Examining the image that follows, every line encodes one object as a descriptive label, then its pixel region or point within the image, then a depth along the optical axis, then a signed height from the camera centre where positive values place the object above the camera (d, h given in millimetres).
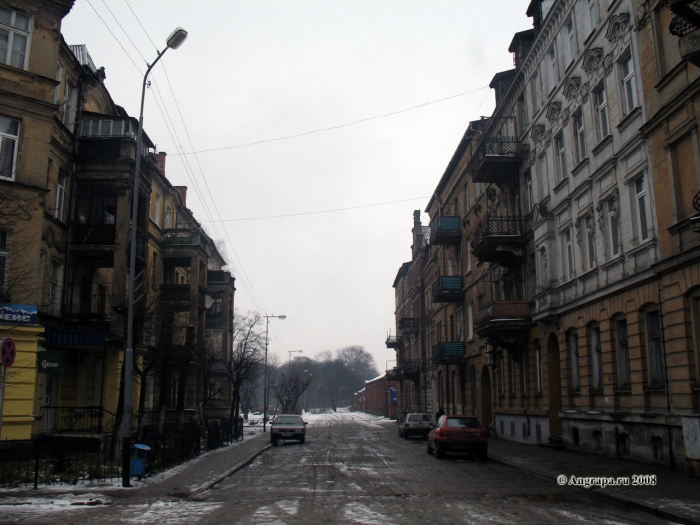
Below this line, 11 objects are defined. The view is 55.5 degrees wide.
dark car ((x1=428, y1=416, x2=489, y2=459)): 22469 -1601
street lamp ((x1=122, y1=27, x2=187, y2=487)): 15430 +1653
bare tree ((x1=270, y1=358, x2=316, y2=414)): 81288 +180
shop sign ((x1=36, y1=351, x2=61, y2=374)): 16656 +721
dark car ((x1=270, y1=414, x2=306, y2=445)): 34438 -2067
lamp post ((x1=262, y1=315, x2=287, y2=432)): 56444 +6233
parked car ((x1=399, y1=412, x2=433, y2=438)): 37750 -2013
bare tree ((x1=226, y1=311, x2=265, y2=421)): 40219 +2223
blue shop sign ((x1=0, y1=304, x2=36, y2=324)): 18275 +2118
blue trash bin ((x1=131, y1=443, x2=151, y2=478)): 16469 -1814
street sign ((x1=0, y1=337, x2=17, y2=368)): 12586 +702
